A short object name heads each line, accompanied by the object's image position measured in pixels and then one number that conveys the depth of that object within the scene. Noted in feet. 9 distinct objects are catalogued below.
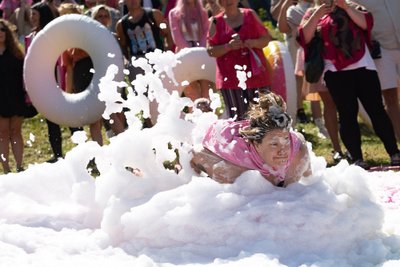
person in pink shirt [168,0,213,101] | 55.24
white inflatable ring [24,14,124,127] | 53.87
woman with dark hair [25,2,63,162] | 55.46
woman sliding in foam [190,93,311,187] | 31.42
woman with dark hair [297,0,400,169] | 46.98
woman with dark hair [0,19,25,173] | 53.23
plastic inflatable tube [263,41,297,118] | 51.90
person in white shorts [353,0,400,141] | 50.01
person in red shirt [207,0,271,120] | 48.87
